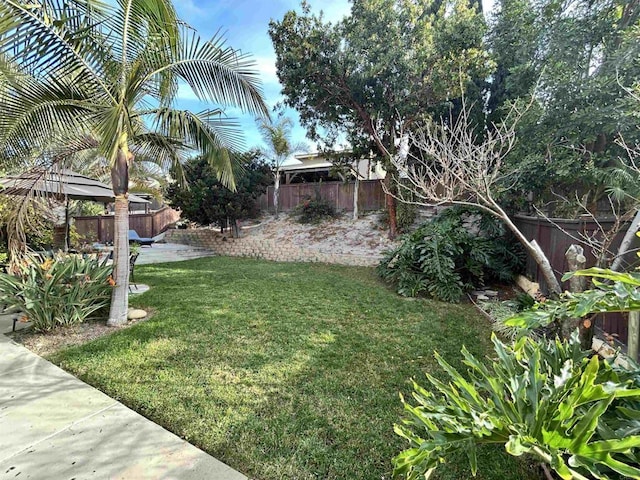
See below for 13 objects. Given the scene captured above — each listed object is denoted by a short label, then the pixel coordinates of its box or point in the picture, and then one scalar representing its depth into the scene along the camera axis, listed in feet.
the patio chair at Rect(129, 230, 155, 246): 49.43
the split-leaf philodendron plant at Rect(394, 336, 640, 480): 3.66
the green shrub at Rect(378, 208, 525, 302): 20.77
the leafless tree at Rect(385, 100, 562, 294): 11.41
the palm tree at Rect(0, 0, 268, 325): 11.73
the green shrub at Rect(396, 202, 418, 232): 38.11
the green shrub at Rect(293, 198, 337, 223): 47.24
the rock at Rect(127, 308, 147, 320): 15.86
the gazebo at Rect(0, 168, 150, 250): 15.79
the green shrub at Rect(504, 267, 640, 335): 4.90
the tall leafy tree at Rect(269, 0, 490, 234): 29.76
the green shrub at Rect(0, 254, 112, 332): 13.34
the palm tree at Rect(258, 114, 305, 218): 46.06
